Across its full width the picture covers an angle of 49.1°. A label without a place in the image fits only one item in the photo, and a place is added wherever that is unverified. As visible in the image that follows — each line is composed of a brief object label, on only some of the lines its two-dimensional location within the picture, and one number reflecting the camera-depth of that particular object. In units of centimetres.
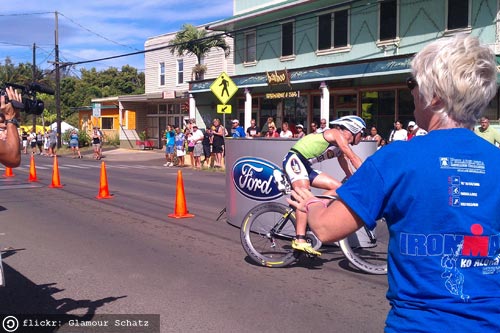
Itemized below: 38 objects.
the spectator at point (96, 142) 3016
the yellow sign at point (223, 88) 1891
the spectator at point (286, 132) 1969
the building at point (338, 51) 1917
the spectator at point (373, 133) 1917
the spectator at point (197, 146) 2216
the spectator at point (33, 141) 3897
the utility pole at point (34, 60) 4566
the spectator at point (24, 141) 4016
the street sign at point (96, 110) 3391
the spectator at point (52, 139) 3341
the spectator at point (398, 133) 1733
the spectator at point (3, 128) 407
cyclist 602
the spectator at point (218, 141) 2128
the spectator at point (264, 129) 2615
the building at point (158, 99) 3412
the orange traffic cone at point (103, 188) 1295
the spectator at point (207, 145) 2245
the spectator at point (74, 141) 3288
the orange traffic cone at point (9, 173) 1925
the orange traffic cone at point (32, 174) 1733
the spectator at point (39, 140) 3699
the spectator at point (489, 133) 992
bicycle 643
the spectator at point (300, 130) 1920
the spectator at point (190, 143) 2255
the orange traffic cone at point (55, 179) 1549
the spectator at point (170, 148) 2505
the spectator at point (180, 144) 2358
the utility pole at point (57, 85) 3674
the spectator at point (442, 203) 192
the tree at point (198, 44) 2994
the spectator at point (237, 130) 1902
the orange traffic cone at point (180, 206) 1020
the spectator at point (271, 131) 1965
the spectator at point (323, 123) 1894
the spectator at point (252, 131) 2000
